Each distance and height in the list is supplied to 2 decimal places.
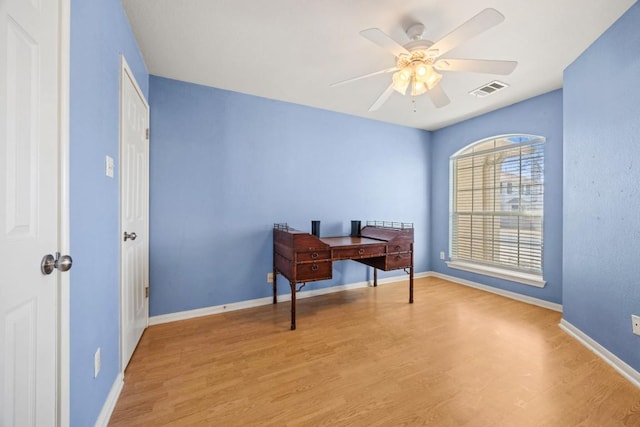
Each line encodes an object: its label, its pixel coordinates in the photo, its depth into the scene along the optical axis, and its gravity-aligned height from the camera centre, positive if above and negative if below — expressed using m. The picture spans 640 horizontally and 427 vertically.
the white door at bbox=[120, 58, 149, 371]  1.74 -0.01
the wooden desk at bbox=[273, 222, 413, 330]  2.46 -0.42
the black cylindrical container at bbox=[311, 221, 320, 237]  3.09 -0.19
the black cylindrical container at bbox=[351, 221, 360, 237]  3.47 -0.22
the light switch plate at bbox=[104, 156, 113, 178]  1.44 +0.26
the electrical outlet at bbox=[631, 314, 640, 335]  1.71 -0.74
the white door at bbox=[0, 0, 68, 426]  0.69 +0.01
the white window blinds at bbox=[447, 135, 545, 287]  3.17 +0.08
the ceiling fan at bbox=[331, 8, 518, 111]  1.48 +1.05
